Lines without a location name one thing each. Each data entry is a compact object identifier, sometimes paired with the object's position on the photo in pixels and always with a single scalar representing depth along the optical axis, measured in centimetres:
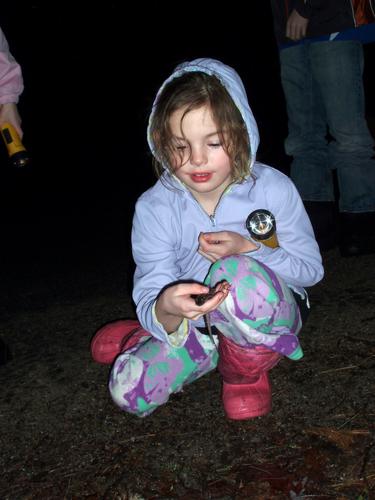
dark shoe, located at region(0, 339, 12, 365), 271
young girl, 200
